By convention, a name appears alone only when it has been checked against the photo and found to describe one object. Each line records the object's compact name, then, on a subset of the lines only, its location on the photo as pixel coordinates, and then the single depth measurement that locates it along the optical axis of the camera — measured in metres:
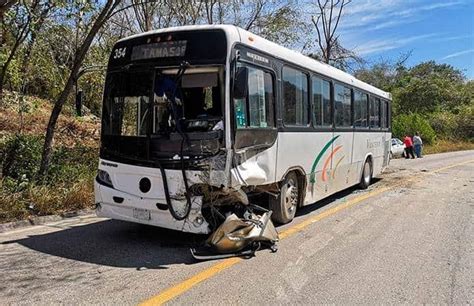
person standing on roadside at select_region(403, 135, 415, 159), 30.41
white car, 32.25
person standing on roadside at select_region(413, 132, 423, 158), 31.38
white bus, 6.05
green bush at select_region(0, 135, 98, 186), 10.61
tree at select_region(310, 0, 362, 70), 31.80
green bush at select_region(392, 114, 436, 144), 41.66
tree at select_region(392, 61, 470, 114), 57.11
